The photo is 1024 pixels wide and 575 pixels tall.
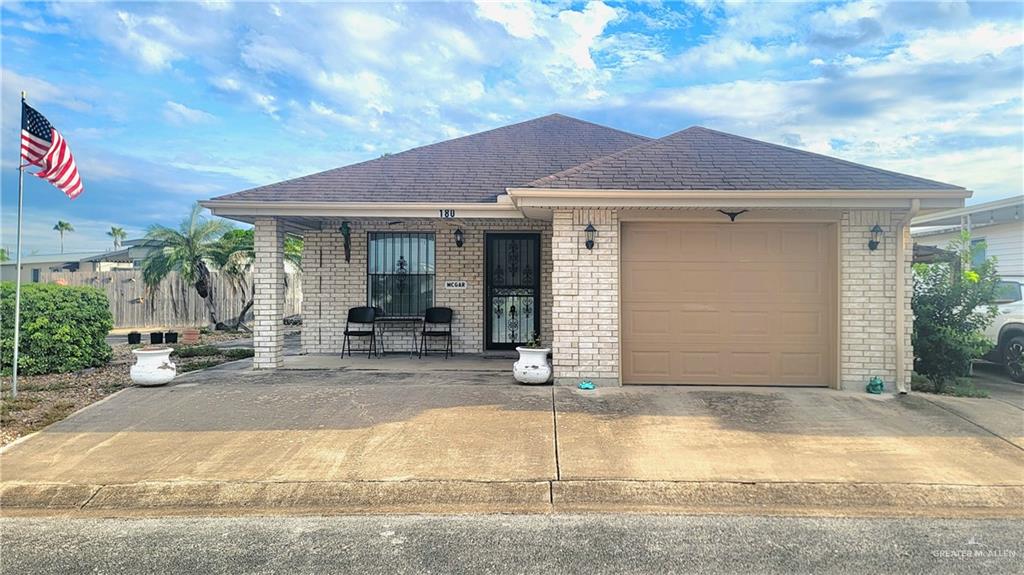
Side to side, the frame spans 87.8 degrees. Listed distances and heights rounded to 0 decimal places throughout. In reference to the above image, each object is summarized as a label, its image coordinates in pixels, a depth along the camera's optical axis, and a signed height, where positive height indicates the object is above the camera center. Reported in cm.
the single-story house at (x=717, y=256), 657 +36
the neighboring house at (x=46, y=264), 3098 +127
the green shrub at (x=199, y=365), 853 -134
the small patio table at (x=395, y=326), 995 -79
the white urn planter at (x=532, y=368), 692 -109
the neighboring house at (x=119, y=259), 3206 +159
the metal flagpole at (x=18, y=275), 663 +13
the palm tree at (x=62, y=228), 7111 +777
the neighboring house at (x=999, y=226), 1109 +126
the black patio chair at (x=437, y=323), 963 -71
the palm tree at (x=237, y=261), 1492 +66
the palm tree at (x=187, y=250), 1417 +93
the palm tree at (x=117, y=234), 6289 +611
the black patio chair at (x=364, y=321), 968 -67
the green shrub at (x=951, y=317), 687 -46
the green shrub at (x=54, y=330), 794 -69
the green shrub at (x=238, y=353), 991 -133
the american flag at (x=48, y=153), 663 +171
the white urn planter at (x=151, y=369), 691 -109
